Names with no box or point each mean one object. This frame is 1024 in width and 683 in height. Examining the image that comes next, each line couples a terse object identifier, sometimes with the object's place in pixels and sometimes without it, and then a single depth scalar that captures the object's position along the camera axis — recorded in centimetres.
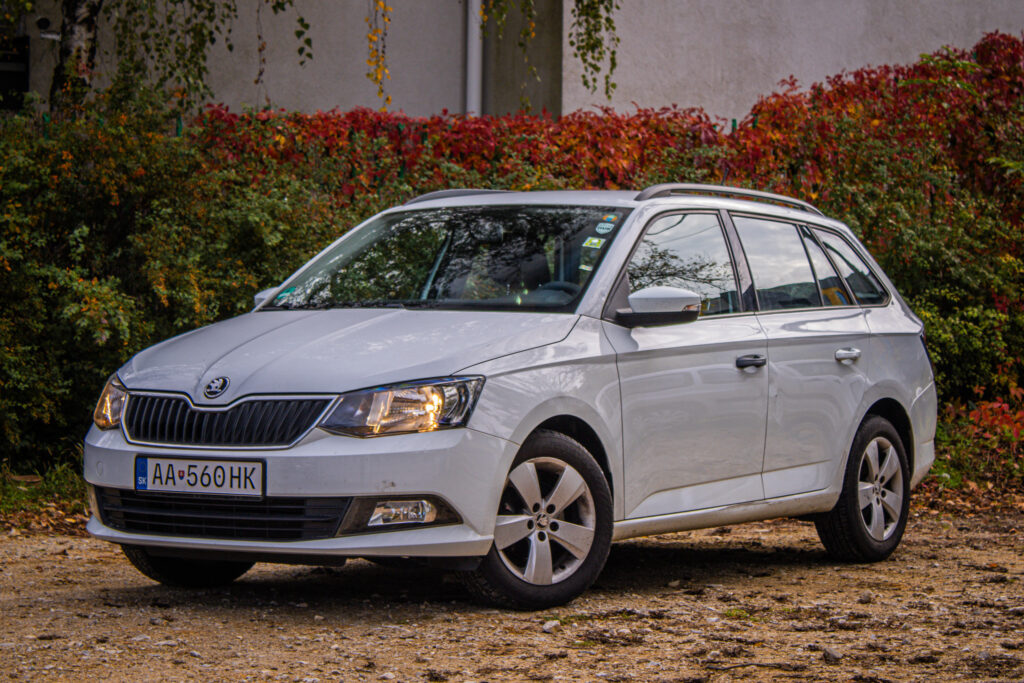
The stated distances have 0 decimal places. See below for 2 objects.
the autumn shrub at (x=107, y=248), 921
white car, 520
